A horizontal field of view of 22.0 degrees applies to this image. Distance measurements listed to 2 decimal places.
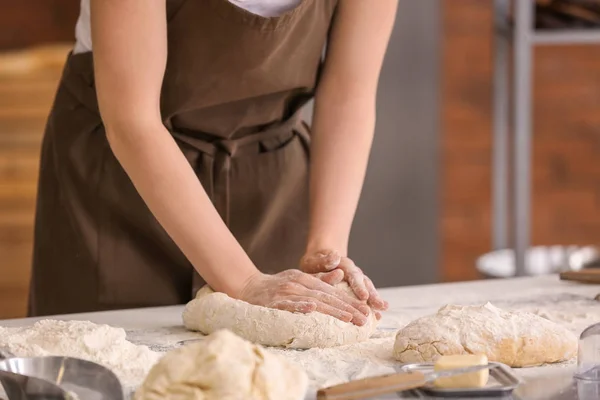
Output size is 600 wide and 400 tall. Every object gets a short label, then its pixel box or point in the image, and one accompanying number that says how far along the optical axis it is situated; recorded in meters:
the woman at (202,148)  2.10
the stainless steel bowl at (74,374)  1.64
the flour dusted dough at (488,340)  1.84
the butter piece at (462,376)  1.67
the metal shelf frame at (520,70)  3.85
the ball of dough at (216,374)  1.59
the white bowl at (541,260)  4.22
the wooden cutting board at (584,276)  2.36
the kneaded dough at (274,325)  1.93
